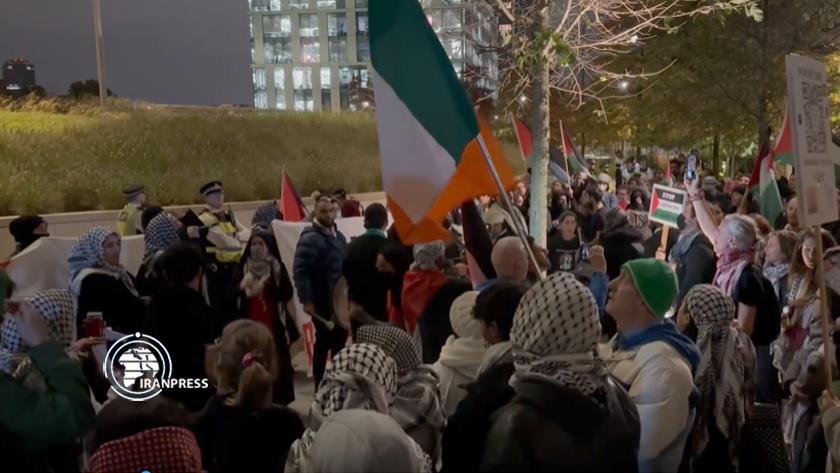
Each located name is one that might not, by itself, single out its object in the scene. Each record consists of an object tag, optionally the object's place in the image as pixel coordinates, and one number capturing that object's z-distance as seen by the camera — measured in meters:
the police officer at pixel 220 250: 7.50
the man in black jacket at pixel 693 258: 6.73
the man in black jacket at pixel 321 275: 7.17
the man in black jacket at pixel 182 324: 4.67
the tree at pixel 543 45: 8.30
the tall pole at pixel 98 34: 16.20
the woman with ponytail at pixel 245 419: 3.16
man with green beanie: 3.28
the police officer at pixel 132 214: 9.75
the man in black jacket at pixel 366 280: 6.61
